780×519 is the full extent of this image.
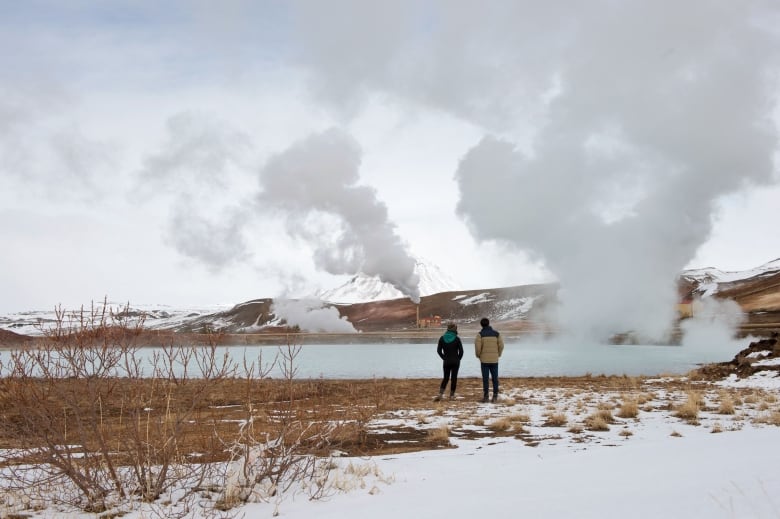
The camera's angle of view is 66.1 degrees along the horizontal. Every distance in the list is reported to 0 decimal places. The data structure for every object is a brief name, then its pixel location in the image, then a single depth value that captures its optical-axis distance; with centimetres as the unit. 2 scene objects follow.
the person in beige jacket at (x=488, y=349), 1231
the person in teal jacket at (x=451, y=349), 1252
